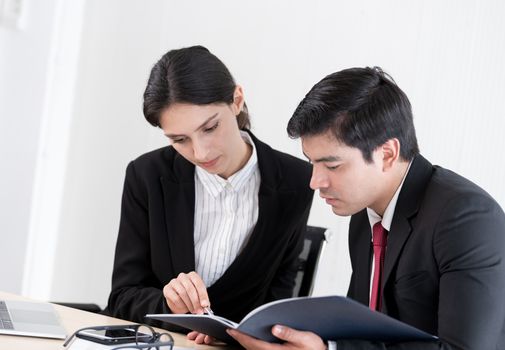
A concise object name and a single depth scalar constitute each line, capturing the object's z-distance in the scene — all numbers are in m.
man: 1.89
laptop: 2.00
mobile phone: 1.95
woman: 2.25
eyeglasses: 1.93
